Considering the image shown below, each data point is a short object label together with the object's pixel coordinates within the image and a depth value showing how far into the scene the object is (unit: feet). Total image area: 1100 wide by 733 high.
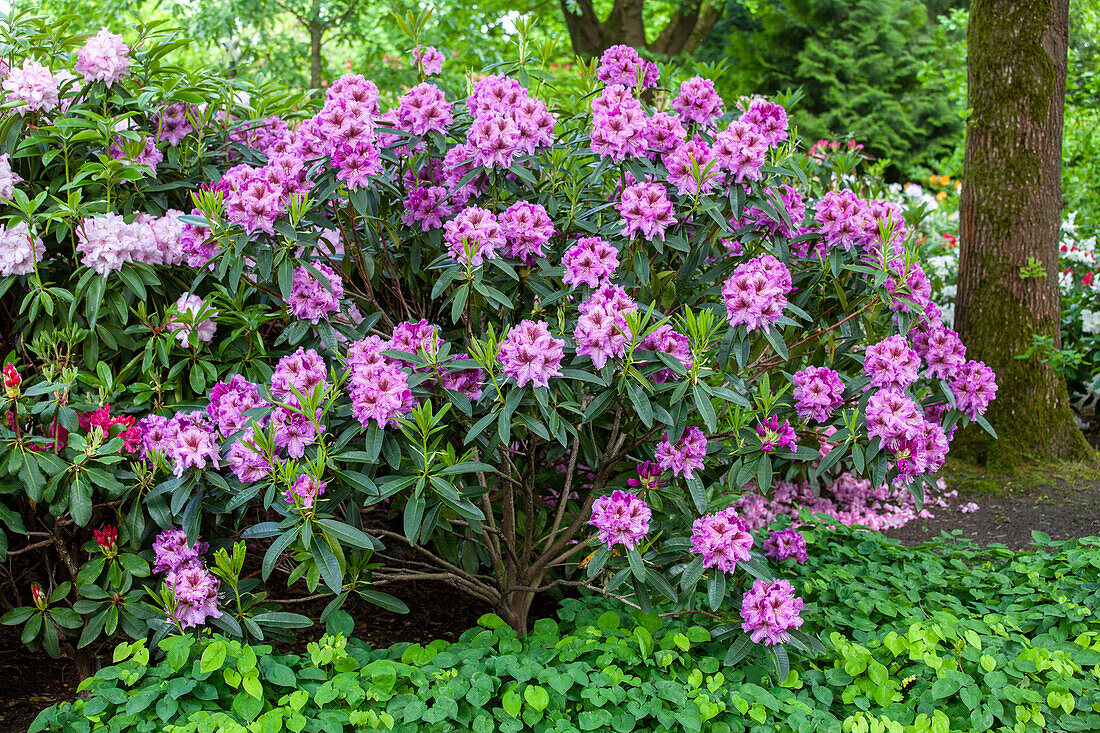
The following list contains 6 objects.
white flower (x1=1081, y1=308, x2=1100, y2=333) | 18.04
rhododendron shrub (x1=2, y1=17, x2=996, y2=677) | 7.47
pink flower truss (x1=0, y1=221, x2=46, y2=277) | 8.31
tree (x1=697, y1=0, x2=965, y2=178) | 39.22
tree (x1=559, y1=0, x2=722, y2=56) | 35.81
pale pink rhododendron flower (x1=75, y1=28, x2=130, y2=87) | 9.05
